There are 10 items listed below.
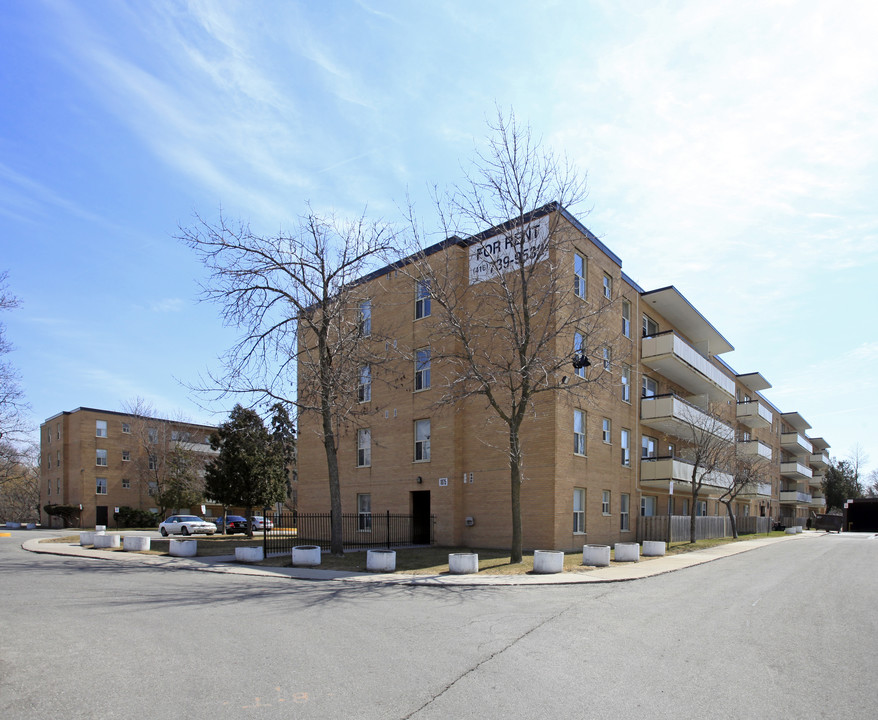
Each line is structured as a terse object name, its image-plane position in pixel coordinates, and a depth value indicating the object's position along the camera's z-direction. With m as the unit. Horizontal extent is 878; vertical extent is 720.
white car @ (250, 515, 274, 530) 48.97
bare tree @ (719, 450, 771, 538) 37.06
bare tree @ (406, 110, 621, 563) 18.91
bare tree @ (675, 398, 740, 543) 30.88
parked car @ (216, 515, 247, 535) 43.35
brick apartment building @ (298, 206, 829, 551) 23.52
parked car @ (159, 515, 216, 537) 38.22
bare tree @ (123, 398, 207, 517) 50.09
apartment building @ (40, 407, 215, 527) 57.41
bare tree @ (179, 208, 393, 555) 20.41
